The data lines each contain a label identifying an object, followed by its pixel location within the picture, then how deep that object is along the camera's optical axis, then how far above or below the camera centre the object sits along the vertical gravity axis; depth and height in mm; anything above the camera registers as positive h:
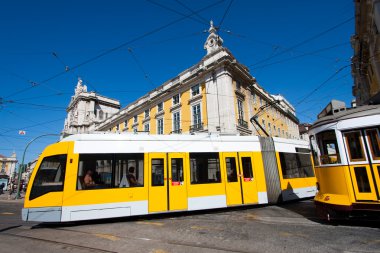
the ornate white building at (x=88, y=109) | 58406 +20014
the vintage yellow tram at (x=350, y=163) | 5496 +144
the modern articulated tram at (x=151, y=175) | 7055 +80
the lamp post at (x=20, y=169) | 23622 +1722
